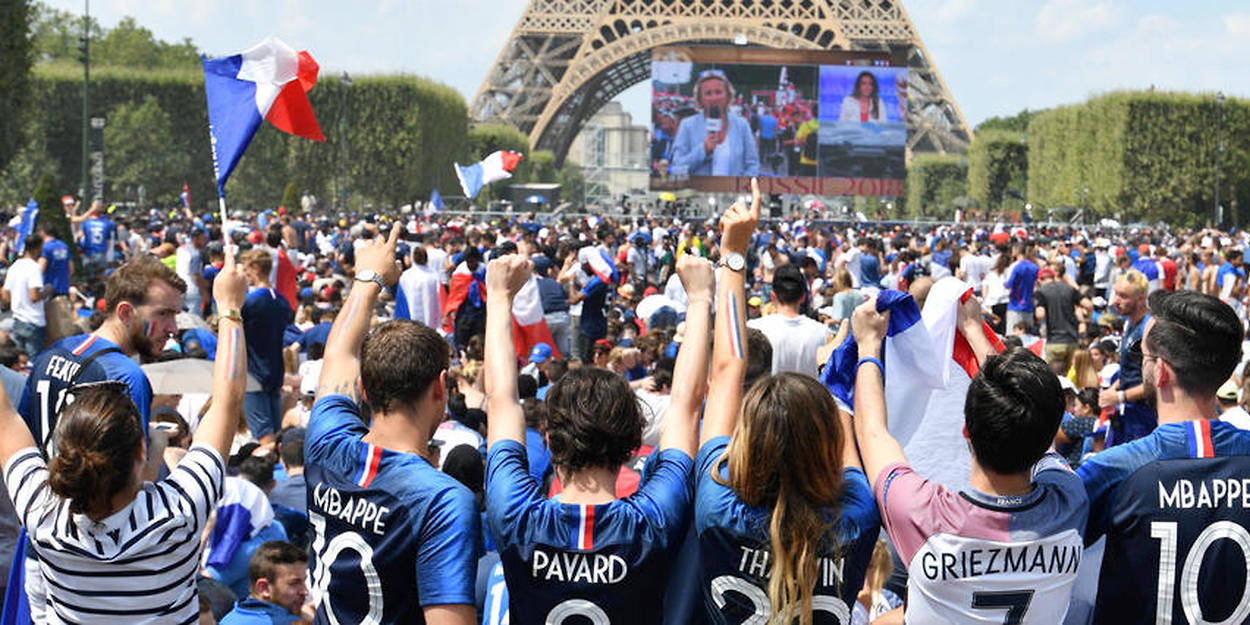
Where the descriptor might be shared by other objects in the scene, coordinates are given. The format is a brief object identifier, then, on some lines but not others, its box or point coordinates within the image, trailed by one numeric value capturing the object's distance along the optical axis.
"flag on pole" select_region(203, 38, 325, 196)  4.79
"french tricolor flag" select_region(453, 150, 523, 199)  11.57
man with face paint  3.92
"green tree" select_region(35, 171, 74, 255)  21.23
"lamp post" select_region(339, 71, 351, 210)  34.33
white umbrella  7.45
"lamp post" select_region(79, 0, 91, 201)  33.25
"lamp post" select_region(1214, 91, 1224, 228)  44.44
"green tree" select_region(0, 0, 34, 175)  29.53
